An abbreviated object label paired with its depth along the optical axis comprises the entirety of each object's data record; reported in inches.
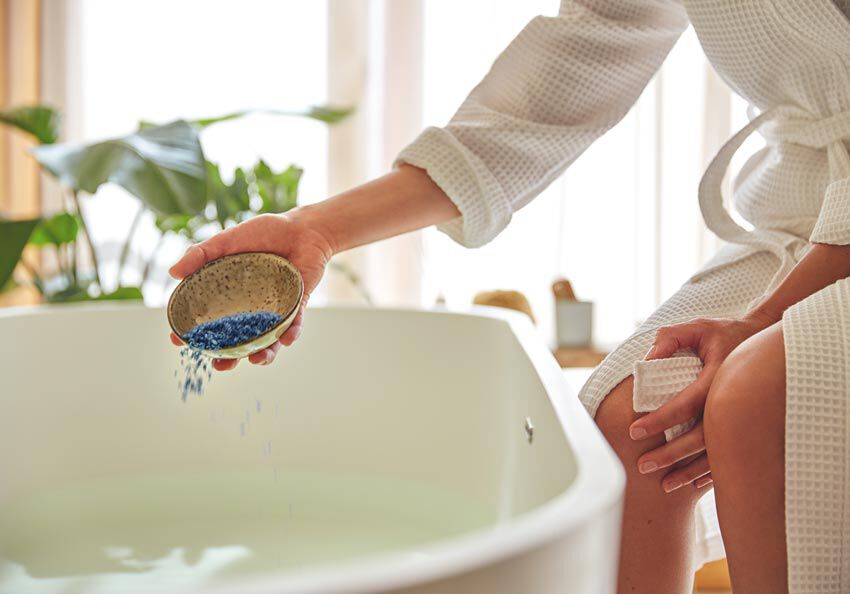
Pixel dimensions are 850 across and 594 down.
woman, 24.5
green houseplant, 61.4
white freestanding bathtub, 51.6
